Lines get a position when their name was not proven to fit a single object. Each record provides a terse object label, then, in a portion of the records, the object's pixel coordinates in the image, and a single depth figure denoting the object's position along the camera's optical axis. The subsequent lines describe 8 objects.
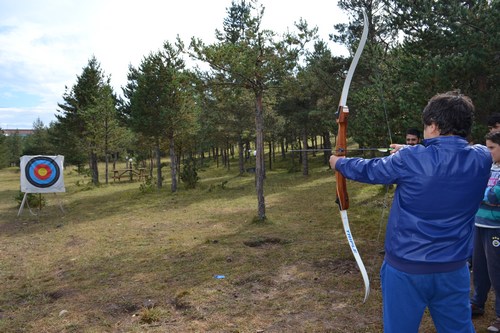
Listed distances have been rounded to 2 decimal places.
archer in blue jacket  1.90
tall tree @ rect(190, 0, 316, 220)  8.05
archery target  12.41
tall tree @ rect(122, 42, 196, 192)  16.27
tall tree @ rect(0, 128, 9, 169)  38.22
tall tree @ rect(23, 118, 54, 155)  38.74
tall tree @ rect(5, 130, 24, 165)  49.78
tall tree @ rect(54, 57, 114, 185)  23.09
